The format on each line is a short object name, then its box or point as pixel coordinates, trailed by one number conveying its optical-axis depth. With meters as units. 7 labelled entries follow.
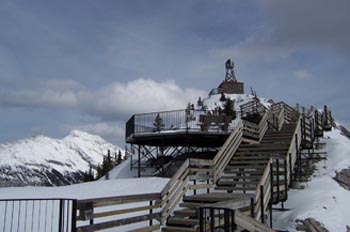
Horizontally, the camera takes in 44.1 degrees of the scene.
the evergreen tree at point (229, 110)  31.12
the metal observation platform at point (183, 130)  22.00
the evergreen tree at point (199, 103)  56.31
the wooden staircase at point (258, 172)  10.44
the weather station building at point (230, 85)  63.53
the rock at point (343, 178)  15.79
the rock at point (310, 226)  12.24
